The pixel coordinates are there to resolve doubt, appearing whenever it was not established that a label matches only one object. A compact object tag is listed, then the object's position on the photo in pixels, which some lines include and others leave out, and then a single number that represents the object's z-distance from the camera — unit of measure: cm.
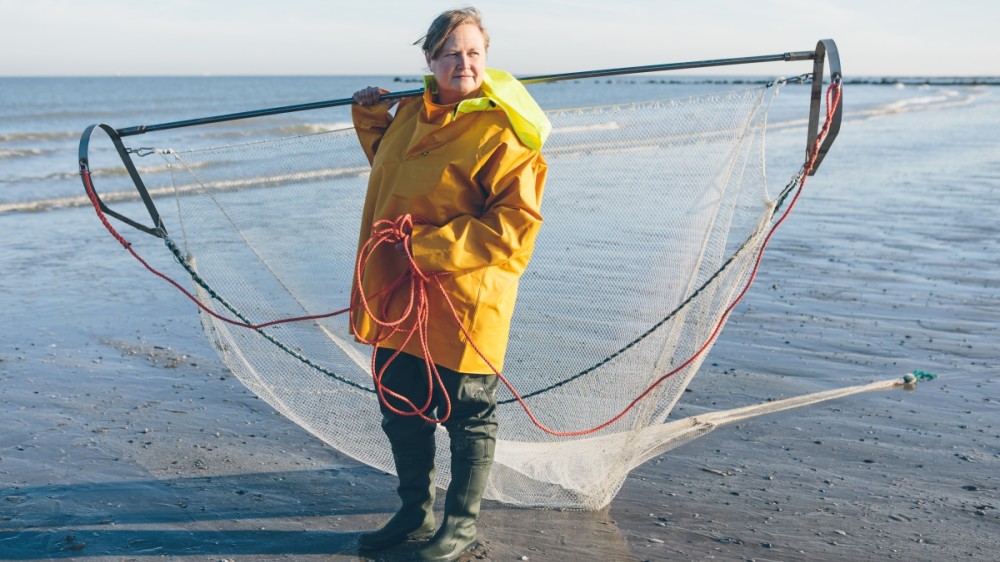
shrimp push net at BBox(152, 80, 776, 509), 356
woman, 276
